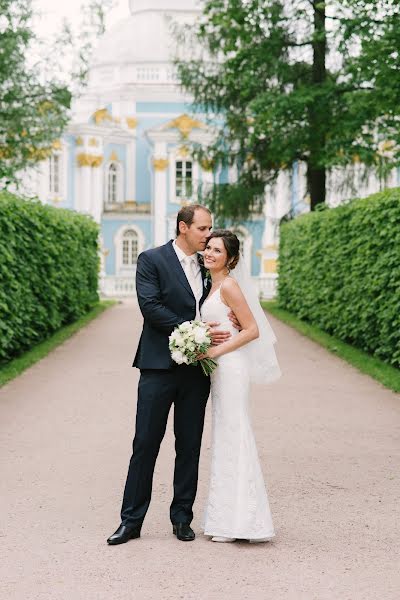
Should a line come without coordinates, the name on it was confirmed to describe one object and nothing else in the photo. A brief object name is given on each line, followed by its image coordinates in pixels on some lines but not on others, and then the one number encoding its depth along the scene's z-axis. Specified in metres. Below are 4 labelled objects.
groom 5.78
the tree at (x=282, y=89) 23.38
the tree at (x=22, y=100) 25.27
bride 5.72
